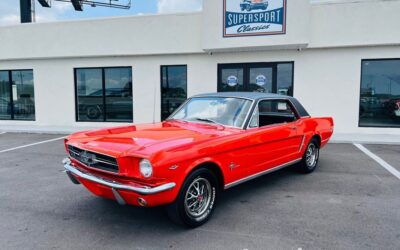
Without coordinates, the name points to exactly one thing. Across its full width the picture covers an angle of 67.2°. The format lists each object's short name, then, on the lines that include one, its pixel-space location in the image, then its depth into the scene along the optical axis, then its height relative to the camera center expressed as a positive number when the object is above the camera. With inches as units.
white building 378.0 +47.7
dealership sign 377.7 +99.9
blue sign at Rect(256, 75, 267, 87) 412.5 +21.5
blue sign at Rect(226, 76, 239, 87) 421.7 +20.5
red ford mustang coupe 124.5 -27.3
